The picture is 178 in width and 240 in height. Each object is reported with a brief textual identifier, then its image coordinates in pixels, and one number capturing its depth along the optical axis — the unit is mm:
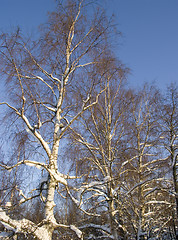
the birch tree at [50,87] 4359
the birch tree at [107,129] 6512
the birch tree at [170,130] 8339
